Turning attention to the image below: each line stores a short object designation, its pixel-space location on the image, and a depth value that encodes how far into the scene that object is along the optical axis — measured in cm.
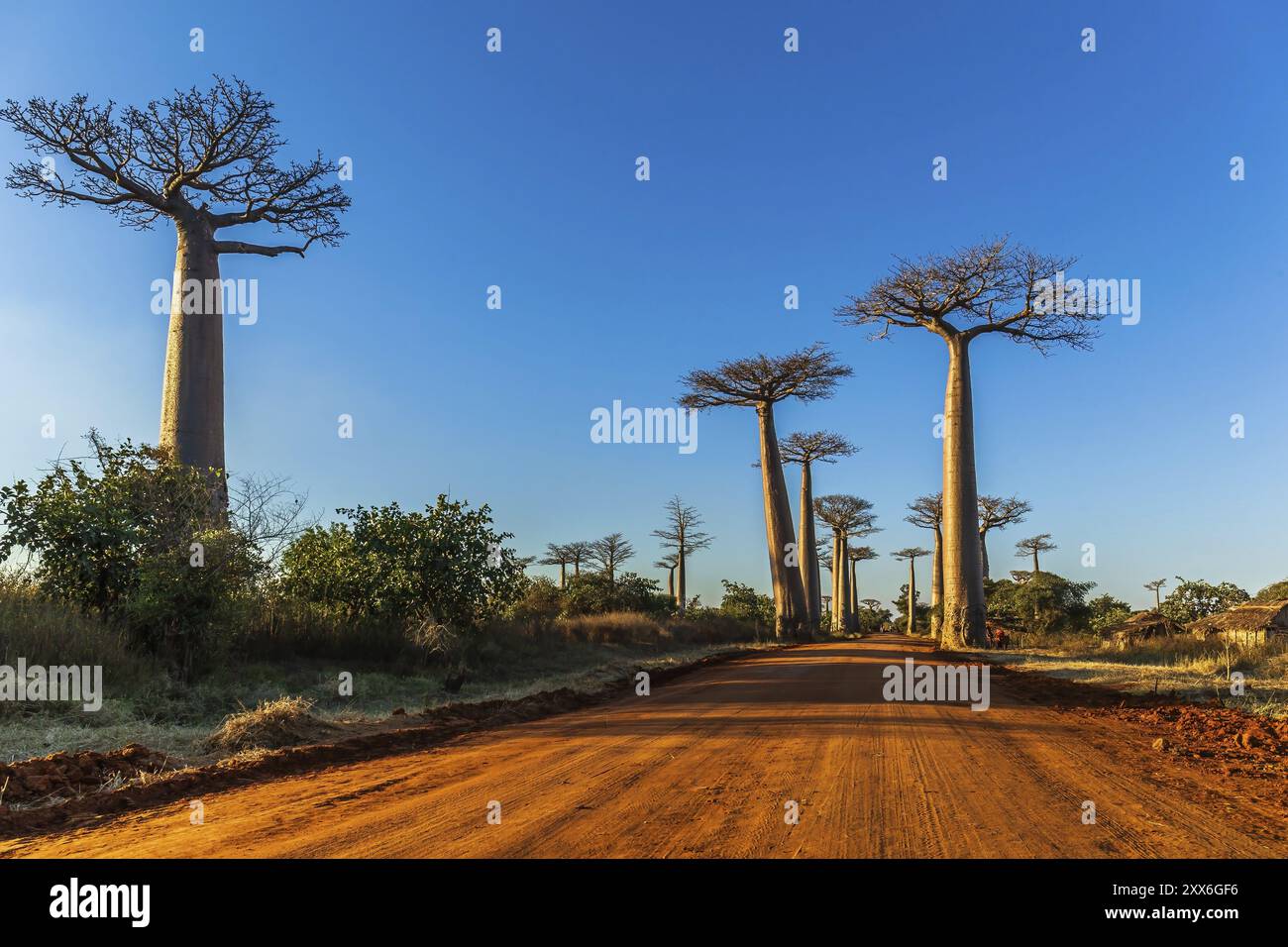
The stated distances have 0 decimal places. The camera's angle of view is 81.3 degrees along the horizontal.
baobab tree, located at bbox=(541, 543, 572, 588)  5934
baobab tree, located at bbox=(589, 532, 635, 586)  5128
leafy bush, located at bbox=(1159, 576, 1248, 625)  3944
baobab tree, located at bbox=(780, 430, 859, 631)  4166
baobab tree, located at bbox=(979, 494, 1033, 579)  4950
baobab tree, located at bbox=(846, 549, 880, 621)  7612
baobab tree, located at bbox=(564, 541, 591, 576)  5694
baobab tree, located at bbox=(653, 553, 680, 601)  5691
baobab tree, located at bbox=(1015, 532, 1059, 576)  6719
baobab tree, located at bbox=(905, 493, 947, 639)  4945
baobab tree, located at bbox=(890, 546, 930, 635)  7538
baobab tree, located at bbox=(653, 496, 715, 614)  5435
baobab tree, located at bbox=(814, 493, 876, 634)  5803
